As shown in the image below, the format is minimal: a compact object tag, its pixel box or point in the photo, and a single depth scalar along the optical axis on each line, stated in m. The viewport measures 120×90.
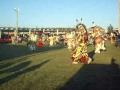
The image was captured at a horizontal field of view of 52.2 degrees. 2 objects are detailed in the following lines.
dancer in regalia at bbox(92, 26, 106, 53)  11.68
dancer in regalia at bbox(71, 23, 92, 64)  7.21
